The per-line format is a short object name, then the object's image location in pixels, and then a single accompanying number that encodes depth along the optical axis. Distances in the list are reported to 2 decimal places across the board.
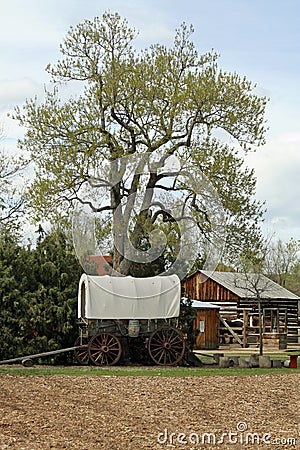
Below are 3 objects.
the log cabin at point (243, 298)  43.97
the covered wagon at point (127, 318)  22.05
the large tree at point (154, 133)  24.89
